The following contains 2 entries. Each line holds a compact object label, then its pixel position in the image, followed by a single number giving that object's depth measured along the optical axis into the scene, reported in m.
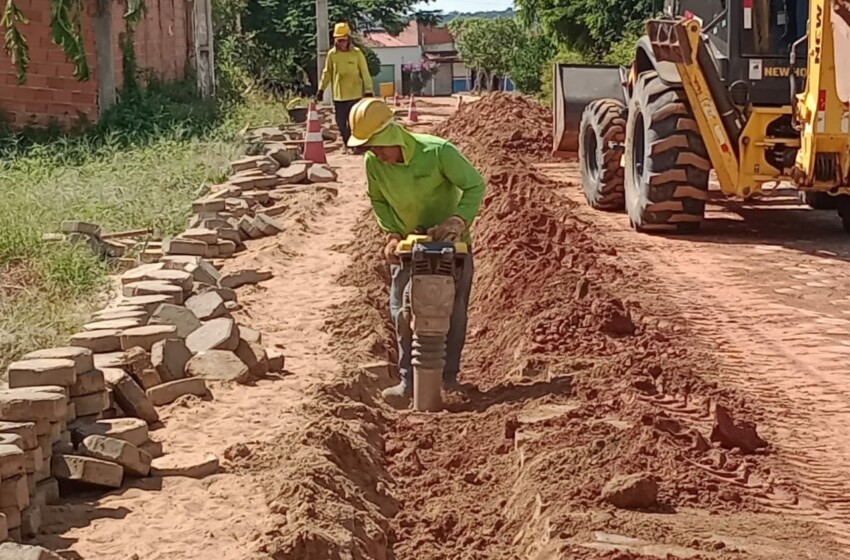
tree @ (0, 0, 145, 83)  16.05
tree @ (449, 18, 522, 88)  63.44
